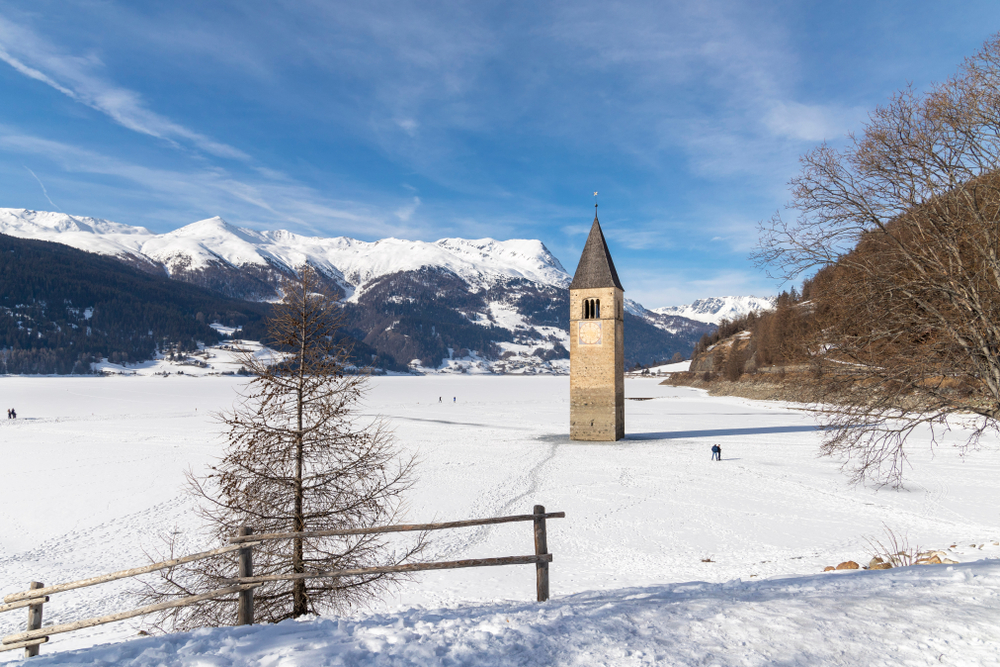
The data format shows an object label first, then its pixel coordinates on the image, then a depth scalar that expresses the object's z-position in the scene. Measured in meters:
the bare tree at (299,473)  9.41
